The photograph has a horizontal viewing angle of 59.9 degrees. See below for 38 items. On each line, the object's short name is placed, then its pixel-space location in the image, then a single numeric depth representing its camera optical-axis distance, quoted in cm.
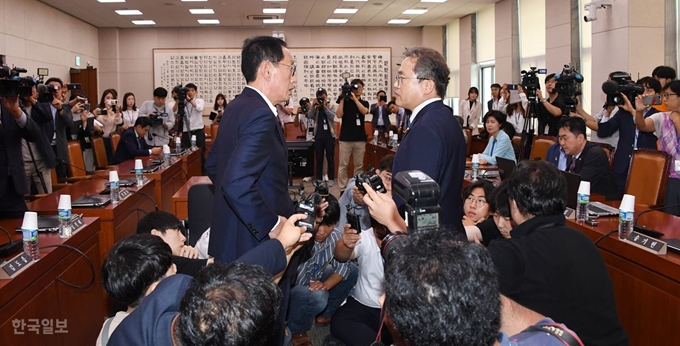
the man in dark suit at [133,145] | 587
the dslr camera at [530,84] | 515
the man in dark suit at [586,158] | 353
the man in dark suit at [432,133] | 188
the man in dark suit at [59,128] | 504
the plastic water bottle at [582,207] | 271
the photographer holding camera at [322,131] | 793
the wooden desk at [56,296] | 191
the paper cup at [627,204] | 236
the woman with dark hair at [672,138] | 360
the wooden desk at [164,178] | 464
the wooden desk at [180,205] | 389
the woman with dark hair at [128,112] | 805
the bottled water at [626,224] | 236
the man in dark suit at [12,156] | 316
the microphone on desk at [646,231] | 230
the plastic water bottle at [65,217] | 250
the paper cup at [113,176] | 345
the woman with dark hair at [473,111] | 1030
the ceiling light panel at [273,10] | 1072
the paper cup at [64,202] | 257
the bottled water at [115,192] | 341
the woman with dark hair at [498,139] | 489
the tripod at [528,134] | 486
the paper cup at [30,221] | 216
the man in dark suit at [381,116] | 947
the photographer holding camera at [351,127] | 770
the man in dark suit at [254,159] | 167
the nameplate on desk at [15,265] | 191
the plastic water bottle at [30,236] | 216
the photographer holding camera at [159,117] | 655
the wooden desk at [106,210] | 314
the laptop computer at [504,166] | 388
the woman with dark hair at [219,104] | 1004
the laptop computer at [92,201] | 317
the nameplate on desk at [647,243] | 209
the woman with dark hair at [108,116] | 705
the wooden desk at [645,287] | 200
